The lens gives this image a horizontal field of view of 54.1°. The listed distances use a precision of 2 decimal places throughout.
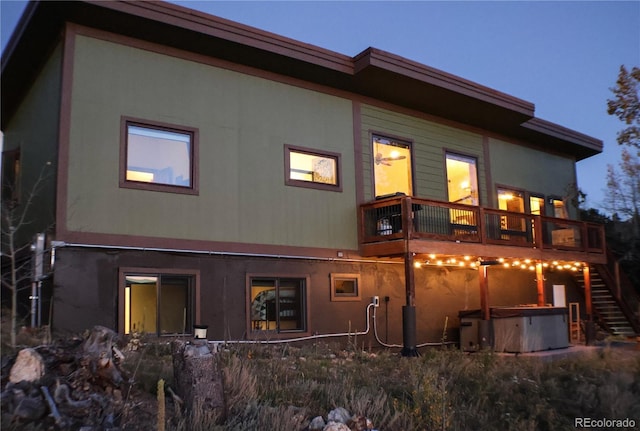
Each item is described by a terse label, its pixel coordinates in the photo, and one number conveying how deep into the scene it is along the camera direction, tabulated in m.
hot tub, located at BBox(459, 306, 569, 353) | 15.40
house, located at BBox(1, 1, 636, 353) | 11.58
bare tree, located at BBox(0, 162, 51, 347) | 12.27
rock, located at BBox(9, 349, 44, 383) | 5.99
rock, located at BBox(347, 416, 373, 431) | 6.73
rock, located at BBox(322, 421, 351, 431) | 6.46
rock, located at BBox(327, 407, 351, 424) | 6.73
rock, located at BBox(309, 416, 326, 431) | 6.53
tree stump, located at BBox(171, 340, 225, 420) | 6.36
